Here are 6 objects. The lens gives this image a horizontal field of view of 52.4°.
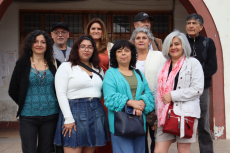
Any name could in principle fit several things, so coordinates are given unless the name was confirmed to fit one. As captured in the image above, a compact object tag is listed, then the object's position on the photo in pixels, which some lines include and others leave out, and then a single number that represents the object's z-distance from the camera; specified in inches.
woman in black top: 104.3
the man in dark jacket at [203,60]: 129.8
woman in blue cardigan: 100.2
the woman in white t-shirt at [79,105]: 101.7
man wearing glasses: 149.9
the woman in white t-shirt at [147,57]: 122.3
